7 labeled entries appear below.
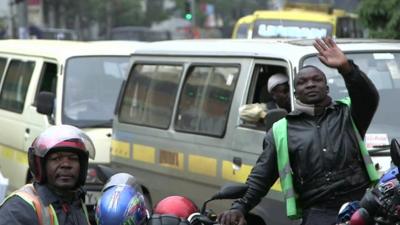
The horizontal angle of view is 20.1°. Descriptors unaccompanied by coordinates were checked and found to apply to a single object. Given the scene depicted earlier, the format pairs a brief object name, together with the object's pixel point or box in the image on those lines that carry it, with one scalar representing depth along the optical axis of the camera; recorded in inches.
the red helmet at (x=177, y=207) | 215.5
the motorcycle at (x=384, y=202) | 184.5
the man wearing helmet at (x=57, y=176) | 172.2
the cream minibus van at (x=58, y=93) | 434.5
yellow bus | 812.7
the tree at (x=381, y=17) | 587.1
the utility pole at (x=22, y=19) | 1182.3
